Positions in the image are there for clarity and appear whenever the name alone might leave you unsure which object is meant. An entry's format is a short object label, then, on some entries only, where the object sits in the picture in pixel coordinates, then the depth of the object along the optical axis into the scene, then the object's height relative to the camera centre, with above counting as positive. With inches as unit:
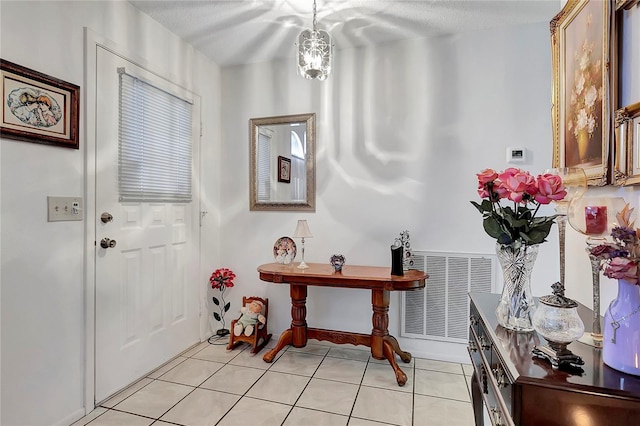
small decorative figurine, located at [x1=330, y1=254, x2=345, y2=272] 98.7 -14.7
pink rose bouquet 43.3 +1.8
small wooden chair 108.0 -41.3
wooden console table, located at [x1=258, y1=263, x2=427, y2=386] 90.0 -24.0
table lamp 103.0 -5.8
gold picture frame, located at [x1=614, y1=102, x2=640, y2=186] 40.8 +8.9
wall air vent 98.8 -24.9
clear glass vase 45.8 -10.4
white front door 79.3 -16.4
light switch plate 67.8 +0.5
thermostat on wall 94.8 +17.2
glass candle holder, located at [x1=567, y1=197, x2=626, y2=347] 40.9 -1.0
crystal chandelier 74.1 +35.9
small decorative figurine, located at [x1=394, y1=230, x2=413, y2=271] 99.3 -11.3
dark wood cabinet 30.2 -16.9
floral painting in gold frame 47.3 +20.8
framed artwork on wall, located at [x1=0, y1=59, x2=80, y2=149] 60.5 +20.4
